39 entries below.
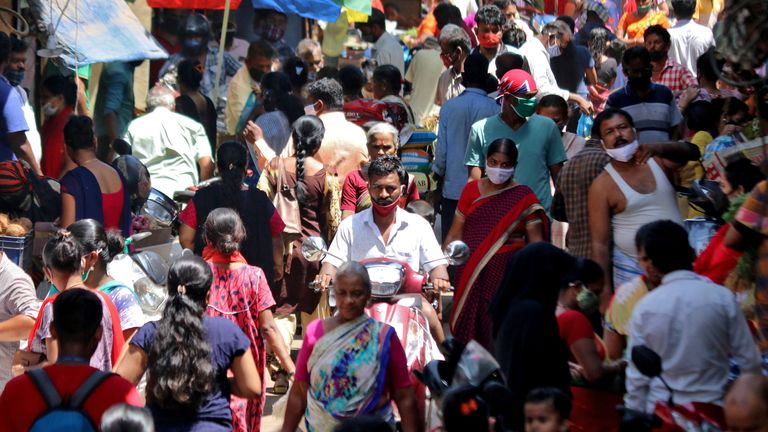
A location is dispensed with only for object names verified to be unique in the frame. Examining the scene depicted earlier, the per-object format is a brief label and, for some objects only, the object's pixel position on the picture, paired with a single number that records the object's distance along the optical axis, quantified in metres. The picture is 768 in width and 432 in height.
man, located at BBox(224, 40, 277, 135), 27.39
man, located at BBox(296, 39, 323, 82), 29.97
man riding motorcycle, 15.78
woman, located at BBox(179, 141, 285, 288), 17.87
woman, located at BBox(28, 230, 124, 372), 13.23
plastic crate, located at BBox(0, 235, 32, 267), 18.16
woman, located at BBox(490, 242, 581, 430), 11.37
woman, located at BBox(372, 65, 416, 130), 23.33
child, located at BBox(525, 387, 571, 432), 10.13
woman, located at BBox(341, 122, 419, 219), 19.31
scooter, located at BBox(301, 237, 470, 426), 14.28
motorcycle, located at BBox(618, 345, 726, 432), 10.66
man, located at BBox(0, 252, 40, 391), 14.61
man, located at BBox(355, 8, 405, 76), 32.65
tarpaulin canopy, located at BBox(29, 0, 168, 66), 23.33
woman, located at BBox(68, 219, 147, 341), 13.92
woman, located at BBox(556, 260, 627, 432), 11.87
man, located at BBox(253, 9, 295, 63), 32.81
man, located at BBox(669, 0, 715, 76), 26.37
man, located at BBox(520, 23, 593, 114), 25.03
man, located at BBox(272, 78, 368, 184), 20.78
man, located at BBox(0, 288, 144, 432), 10.79
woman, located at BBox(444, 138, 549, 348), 16.62
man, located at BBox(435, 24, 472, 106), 24.58
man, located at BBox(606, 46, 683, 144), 19.02
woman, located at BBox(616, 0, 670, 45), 30.48
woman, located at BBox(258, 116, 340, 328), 19.61
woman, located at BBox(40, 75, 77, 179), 22.37
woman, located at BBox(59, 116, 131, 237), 17.59
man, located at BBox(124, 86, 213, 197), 22.73
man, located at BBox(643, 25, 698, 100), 23.16
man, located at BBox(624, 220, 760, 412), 10.77
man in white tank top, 14.87
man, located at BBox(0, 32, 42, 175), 19.84
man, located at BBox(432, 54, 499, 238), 20.80
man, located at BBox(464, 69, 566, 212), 18.77
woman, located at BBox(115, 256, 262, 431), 12.16
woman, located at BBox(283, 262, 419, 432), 12.42
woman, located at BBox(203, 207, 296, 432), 15.27
